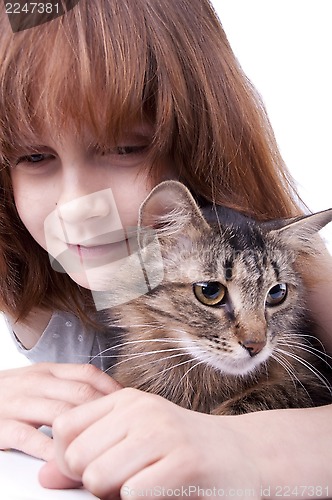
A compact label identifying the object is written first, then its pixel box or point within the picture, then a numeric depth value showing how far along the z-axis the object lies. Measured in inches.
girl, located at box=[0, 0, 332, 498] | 29.3
